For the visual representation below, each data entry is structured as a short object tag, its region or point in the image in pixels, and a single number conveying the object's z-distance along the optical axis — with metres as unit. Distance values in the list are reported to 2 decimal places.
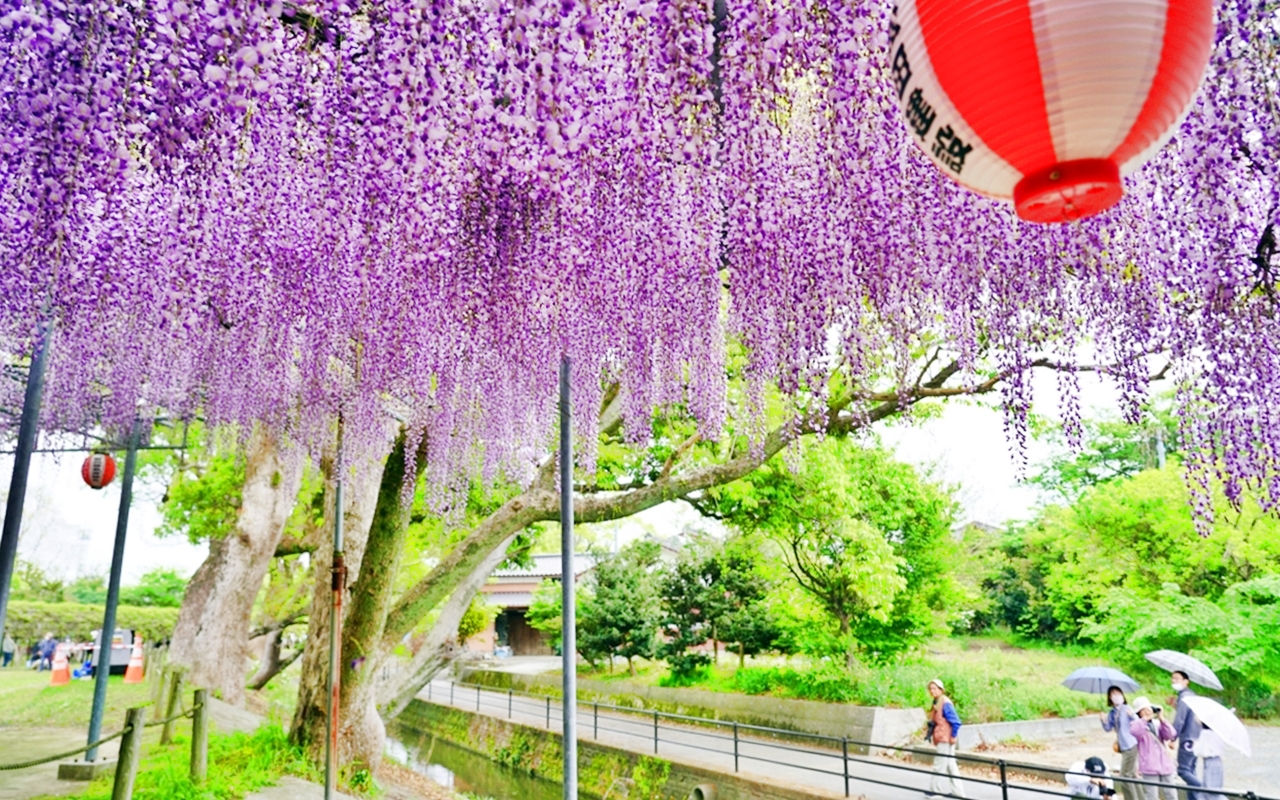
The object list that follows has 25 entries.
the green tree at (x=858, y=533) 7.95
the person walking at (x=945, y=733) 6.95
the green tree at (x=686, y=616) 14.23
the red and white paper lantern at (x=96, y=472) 7.16
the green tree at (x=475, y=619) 16.12
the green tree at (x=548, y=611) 17.80
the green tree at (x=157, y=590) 26.84
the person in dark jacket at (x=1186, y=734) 5.66
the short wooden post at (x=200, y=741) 5.65
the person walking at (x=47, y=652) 17.58
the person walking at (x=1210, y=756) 5.60
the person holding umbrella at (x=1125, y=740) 5.99
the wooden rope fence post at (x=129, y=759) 4.27
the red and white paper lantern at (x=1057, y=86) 1.39
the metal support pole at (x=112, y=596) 6.08
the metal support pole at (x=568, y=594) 3.99
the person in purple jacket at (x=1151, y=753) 5.78
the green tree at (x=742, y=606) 13.44
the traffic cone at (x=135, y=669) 13.72
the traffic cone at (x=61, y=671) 13.24
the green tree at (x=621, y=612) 15.48
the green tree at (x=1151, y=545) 10.86
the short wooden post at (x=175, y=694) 6.59
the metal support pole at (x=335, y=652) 5.17
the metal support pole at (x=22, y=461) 4.42
